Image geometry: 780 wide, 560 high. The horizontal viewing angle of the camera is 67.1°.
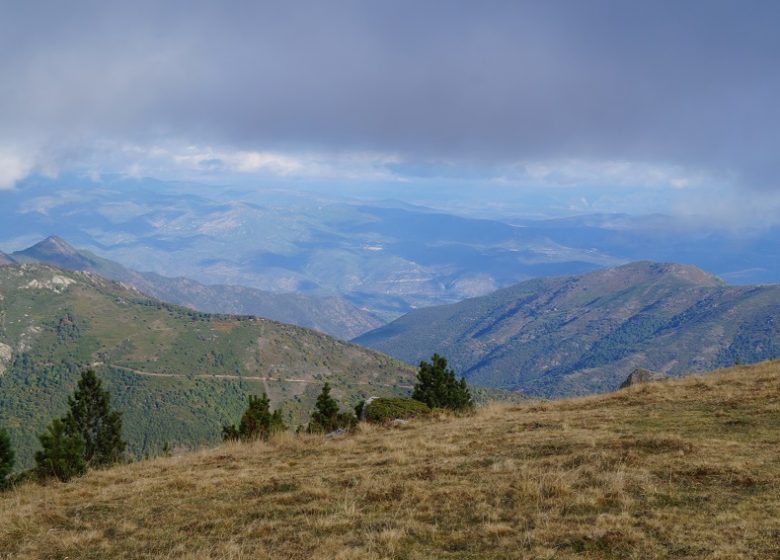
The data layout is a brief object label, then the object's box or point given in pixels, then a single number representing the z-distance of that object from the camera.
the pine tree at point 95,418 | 37.41
